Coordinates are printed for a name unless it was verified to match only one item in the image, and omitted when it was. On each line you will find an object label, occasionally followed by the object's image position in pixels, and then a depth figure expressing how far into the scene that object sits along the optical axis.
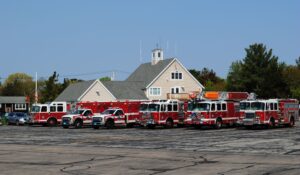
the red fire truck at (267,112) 40.22
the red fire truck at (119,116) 46.28
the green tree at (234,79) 90.38
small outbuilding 107.00
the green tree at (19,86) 121.94
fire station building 74.94
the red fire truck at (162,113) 44.38
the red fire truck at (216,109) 41.31
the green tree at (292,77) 90.50
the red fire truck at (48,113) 52.69
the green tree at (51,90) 90.12
